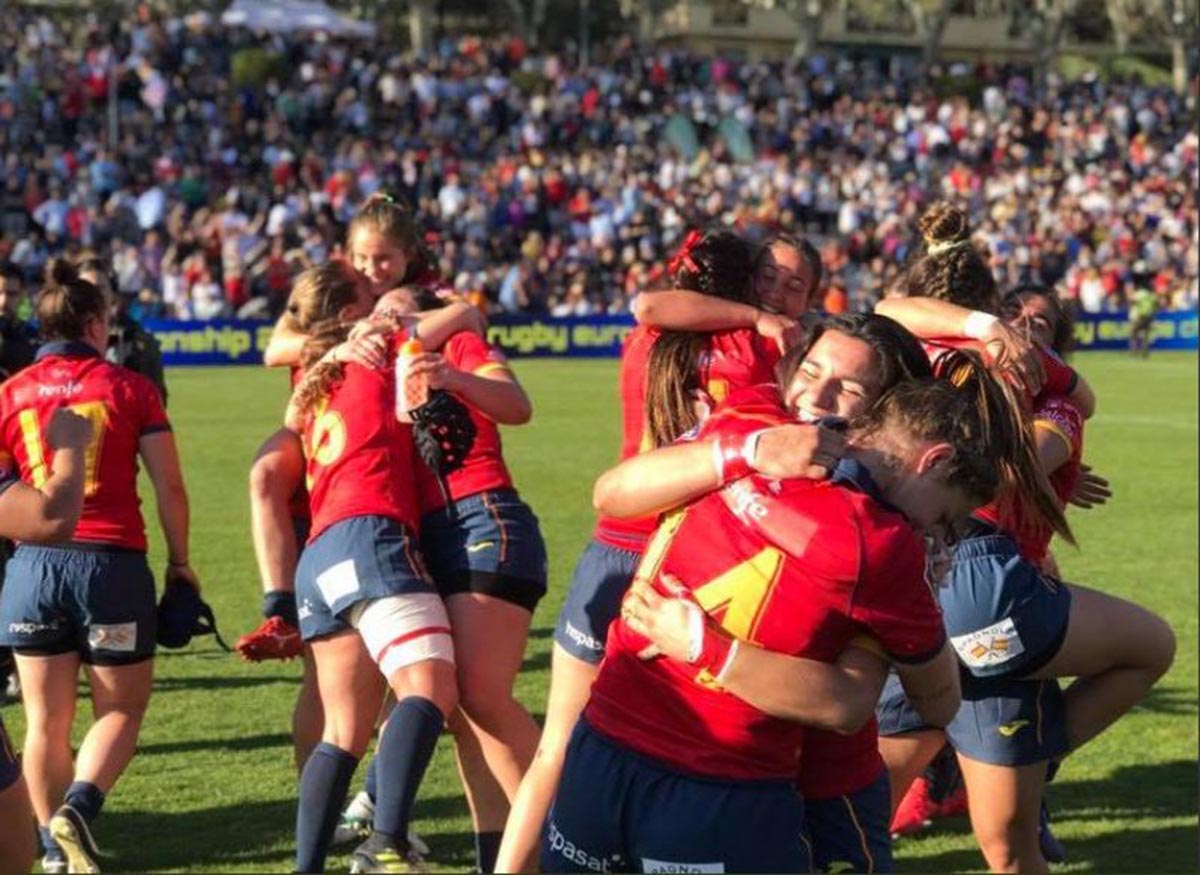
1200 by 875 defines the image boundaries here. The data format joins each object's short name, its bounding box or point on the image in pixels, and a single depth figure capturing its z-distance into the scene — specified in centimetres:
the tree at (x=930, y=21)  6412
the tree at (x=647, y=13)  6825
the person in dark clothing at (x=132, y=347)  855
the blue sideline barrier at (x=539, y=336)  2953
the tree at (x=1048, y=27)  6288
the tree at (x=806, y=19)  6444
